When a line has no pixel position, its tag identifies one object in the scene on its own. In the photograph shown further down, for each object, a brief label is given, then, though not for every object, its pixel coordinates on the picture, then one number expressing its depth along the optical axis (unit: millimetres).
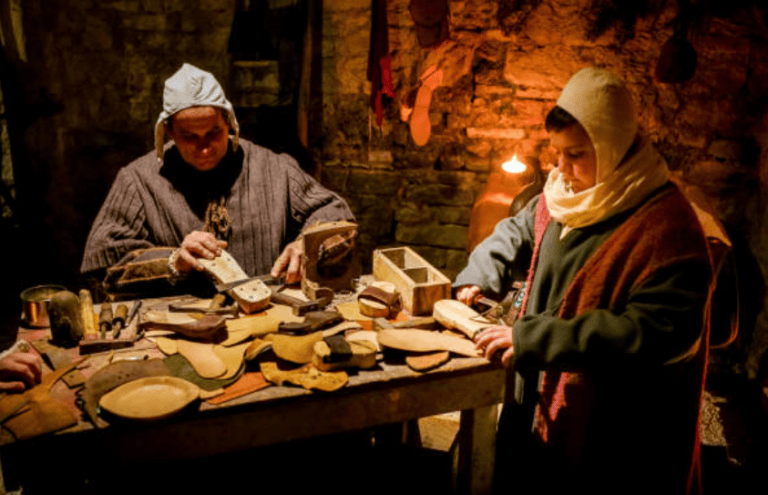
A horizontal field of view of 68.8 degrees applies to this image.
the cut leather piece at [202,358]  1856
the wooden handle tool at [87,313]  2170
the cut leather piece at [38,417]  1559
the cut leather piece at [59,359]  1824
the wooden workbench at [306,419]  1610
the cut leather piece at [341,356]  1894
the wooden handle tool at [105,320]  2119
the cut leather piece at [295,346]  1941
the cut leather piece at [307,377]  1809
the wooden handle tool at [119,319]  2125
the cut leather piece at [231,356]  1867
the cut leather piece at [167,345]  2012
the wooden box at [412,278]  2316
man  2750
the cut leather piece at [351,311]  2314
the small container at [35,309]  2227
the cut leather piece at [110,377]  1668
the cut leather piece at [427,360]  1934
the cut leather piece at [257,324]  2100
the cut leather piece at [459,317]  2117
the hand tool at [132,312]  2269
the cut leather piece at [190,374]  1808
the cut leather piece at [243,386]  1739
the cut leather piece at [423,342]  2014
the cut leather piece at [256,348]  1938
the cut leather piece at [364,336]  2070
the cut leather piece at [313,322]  2117
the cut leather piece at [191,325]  2072
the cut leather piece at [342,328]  2146
